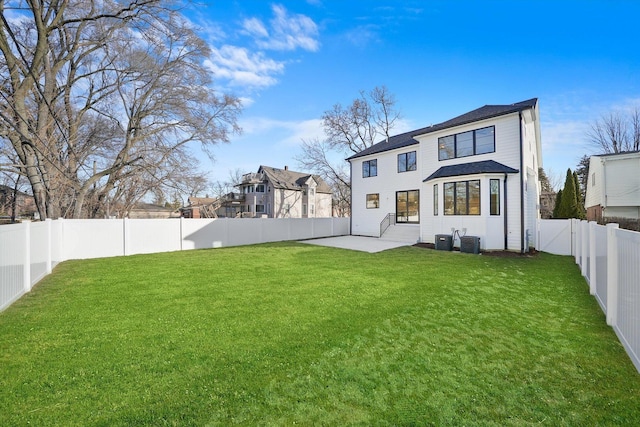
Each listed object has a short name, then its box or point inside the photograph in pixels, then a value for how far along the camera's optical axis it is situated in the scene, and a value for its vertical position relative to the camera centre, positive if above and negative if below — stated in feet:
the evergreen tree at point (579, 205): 60.74 +1.53
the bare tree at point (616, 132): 74.18 +21.51
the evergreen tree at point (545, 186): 103.62 +9.80
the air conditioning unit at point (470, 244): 36.83 -4.00
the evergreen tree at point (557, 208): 64.69 +0.99
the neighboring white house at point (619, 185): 48.37 +4.59
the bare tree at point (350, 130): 84.58 +25.67
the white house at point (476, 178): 37.32 +5.09
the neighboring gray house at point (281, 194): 110.32 +8.79
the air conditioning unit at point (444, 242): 39.47 -3.97
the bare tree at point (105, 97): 36.47 +19.56
